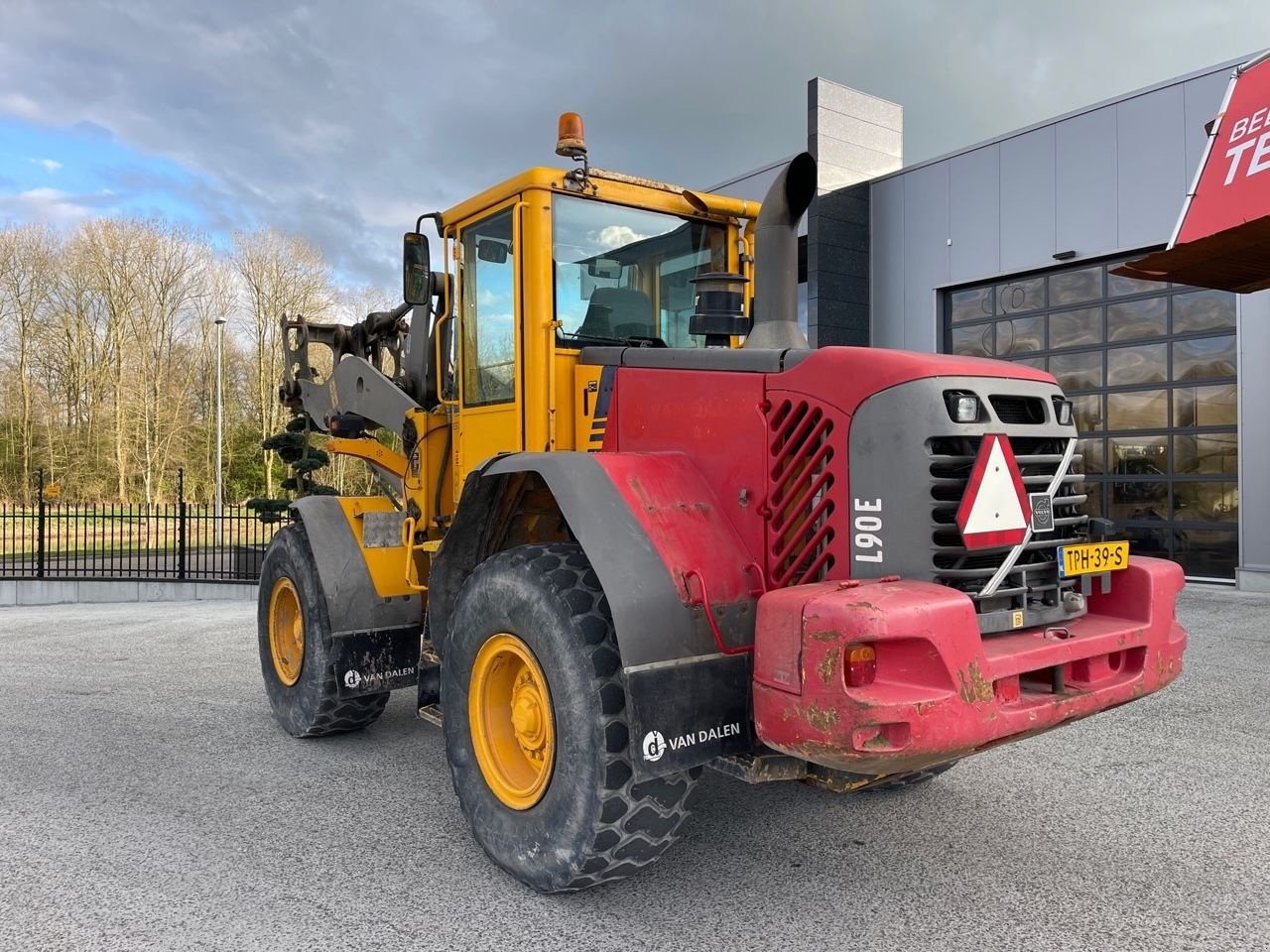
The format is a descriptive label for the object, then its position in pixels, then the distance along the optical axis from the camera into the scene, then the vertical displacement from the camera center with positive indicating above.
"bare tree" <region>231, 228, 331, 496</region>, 34.31 +6.21
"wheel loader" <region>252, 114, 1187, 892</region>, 2.83 -0.33
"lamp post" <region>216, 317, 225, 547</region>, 29.08 +1.85
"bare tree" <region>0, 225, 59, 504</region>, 32.03 +5.85
